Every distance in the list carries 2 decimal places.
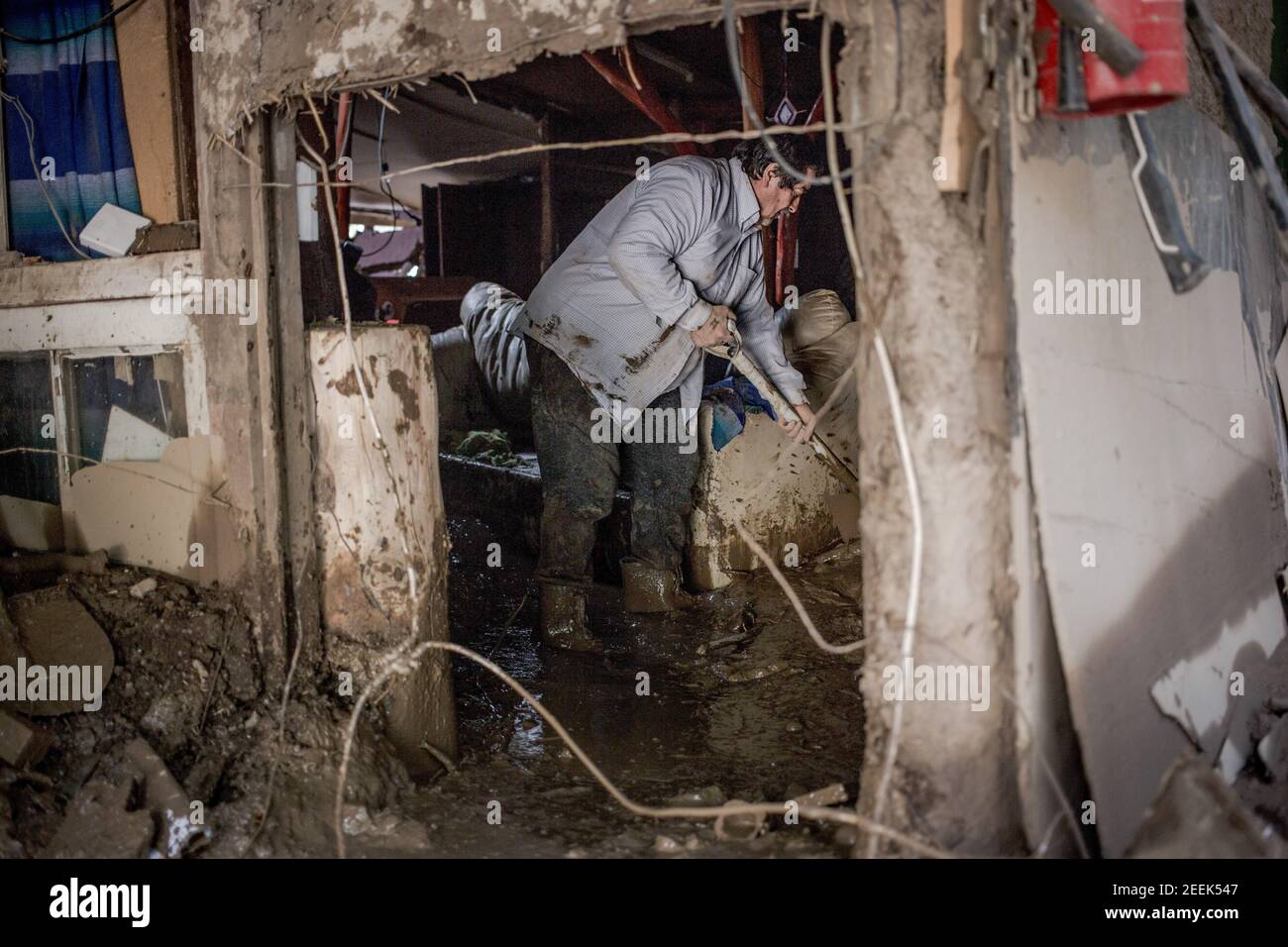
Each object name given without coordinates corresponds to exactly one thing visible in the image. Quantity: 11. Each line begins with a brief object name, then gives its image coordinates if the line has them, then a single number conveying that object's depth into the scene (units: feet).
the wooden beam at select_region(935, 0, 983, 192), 7.48
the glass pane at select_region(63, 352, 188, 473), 11.78
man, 13.15
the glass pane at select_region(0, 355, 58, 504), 12.50
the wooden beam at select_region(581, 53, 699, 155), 17.62
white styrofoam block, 11.78
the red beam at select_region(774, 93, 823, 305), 19.65
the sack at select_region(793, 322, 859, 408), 16.22
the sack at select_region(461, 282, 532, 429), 21.08
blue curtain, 12.09
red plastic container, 7.06
